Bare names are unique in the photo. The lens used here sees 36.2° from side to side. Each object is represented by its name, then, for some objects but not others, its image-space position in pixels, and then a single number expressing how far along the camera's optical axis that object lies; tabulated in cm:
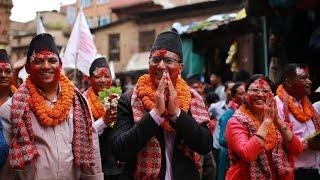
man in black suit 331
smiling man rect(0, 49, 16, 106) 489
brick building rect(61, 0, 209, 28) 3256
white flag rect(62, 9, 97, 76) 949
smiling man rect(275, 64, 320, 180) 516
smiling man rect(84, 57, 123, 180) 505
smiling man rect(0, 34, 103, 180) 350
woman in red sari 427
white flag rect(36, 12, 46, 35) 995
